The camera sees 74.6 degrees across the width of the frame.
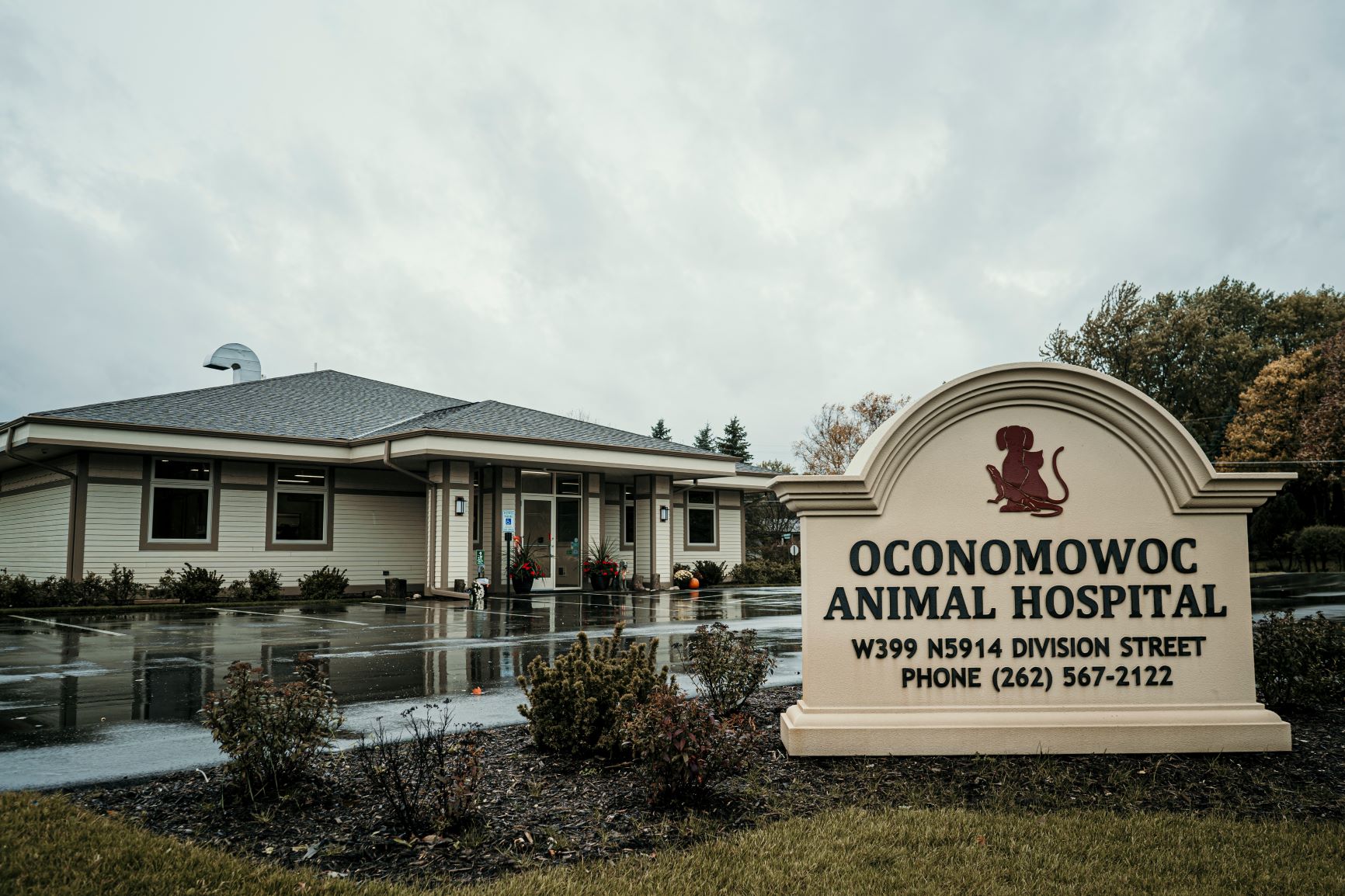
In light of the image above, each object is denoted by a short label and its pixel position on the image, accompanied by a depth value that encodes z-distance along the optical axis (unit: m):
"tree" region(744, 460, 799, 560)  49.16
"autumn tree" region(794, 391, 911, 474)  46.66
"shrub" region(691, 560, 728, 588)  28.69
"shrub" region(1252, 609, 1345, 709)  6.70
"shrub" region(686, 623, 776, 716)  6.70
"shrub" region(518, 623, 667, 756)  5.62
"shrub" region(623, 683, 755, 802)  4.61
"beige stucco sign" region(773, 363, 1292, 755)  5.84
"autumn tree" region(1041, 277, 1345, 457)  46.38
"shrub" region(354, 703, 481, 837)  4.31
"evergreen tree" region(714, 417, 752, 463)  60.97
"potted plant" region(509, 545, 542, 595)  22.47
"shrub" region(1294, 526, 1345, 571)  34.81
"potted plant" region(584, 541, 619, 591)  24.81
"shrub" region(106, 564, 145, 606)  18.66
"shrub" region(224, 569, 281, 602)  20.30
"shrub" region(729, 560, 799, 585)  30.25
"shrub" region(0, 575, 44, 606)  18.12
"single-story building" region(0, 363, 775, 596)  19.34
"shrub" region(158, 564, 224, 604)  19.44
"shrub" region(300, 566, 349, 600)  21.22
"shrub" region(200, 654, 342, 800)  4.69
